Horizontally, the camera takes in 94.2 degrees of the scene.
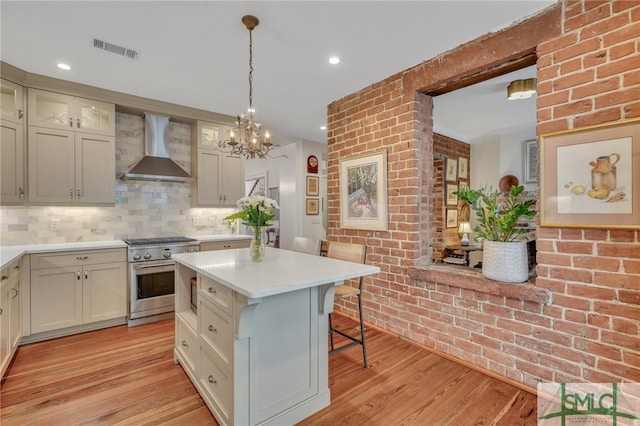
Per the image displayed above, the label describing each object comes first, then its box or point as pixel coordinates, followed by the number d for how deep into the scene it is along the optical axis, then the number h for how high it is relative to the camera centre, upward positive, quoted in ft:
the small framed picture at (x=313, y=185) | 18.07 +1.64
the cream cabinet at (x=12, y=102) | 9.20 +3.48
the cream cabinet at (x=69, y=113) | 9.91 +3.54
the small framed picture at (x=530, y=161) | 14.13 +2.41
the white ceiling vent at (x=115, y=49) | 7.72 +4.40
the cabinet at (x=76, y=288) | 9.30 -2.52
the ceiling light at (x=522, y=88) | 9.29 +3.91
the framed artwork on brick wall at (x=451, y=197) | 14.87 +0.74
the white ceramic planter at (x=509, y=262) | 6.98 -1.20
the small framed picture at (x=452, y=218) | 15.05 -0.33
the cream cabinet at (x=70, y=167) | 9.90 +1.60
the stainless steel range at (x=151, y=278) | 10.61 -2.42
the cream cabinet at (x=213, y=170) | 13.44 +1.96
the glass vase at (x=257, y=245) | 6.92 -0.79
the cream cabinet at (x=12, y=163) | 9.13 +1.57
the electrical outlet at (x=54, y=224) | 10.88 -0.43
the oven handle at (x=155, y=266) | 10.64 -1.98
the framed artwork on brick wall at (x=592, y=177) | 5.42 +0.68
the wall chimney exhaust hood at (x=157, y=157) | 11.85 +2.29
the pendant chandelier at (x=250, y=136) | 7.63 +2.02
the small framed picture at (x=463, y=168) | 15.96 +2.40
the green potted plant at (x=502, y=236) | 6.98 -0.60
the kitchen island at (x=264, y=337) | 5.06 -2.36
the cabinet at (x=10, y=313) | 7.08 -2.63
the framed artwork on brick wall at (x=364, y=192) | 9.93 +0.72
